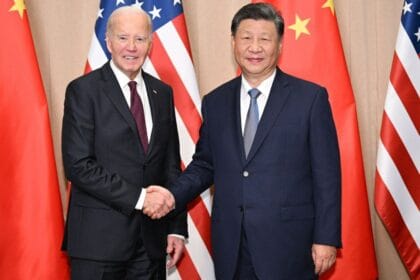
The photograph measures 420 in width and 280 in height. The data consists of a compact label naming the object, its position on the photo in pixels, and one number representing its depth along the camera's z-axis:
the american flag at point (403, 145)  3.04
